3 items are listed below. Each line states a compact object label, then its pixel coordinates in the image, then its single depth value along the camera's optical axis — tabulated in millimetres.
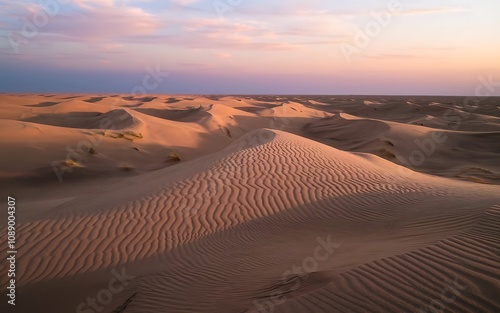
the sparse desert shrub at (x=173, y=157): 15555
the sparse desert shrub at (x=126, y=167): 13609
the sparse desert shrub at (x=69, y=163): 12789
